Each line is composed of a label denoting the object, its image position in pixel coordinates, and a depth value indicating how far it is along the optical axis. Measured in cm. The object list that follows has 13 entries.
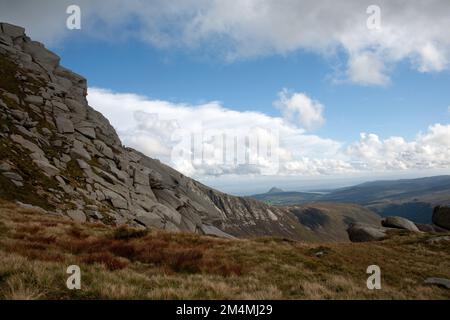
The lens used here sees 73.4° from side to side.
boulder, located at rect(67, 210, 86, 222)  3484
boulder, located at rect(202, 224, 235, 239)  6216
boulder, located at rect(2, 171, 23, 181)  3522
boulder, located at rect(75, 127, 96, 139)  5926
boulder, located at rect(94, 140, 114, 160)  5859
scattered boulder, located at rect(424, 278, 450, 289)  1565
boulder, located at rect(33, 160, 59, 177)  4038
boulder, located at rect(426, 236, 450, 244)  3357
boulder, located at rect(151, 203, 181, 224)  5088
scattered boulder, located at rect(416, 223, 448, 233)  5621
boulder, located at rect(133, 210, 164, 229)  4469
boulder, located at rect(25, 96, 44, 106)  5497
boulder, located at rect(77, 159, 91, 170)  4794
